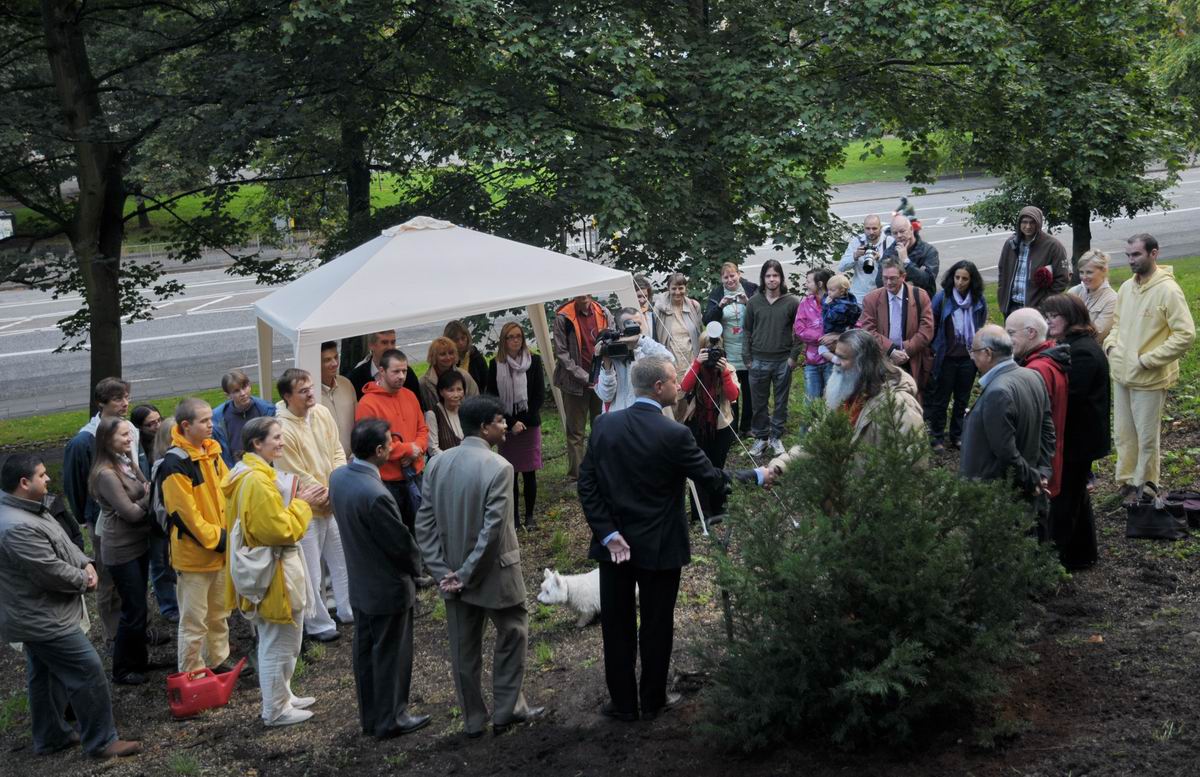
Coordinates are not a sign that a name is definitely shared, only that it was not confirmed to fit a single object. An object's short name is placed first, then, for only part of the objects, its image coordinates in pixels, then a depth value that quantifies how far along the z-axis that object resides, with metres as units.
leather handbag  7.26
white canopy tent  8.48
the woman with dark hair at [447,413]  8.88
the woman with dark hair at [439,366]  9.06
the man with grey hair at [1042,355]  6.60
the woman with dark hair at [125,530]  7.12
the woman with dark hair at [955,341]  9.76
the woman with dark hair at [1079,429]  6.96
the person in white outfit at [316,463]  7.57
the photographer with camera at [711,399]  8.32
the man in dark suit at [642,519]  5.50
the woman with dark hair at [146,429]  8.02
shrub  4.49
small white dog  7.28
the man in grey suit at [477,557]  5.71
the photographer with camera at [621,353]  8.09
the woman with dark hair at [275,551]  6.26
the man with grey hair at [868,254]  10.73
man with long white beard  5.61
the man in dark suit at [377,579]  5.89
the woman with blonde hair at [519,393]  9.49
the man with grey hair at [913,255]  10.18
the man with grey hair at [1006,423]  5.98
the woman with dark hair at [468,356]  9.48
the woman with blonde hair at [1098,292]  8.54
